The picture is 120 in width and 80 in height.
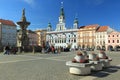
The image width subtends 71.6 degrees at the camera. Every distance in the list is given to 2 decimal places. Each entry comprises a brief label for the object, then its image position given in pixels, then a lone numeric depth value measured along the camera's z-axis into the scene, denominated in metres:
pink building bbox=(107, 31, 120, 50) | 39.14
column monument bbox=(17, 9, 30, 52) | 16.50
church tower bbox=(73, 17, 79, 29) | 48.46
